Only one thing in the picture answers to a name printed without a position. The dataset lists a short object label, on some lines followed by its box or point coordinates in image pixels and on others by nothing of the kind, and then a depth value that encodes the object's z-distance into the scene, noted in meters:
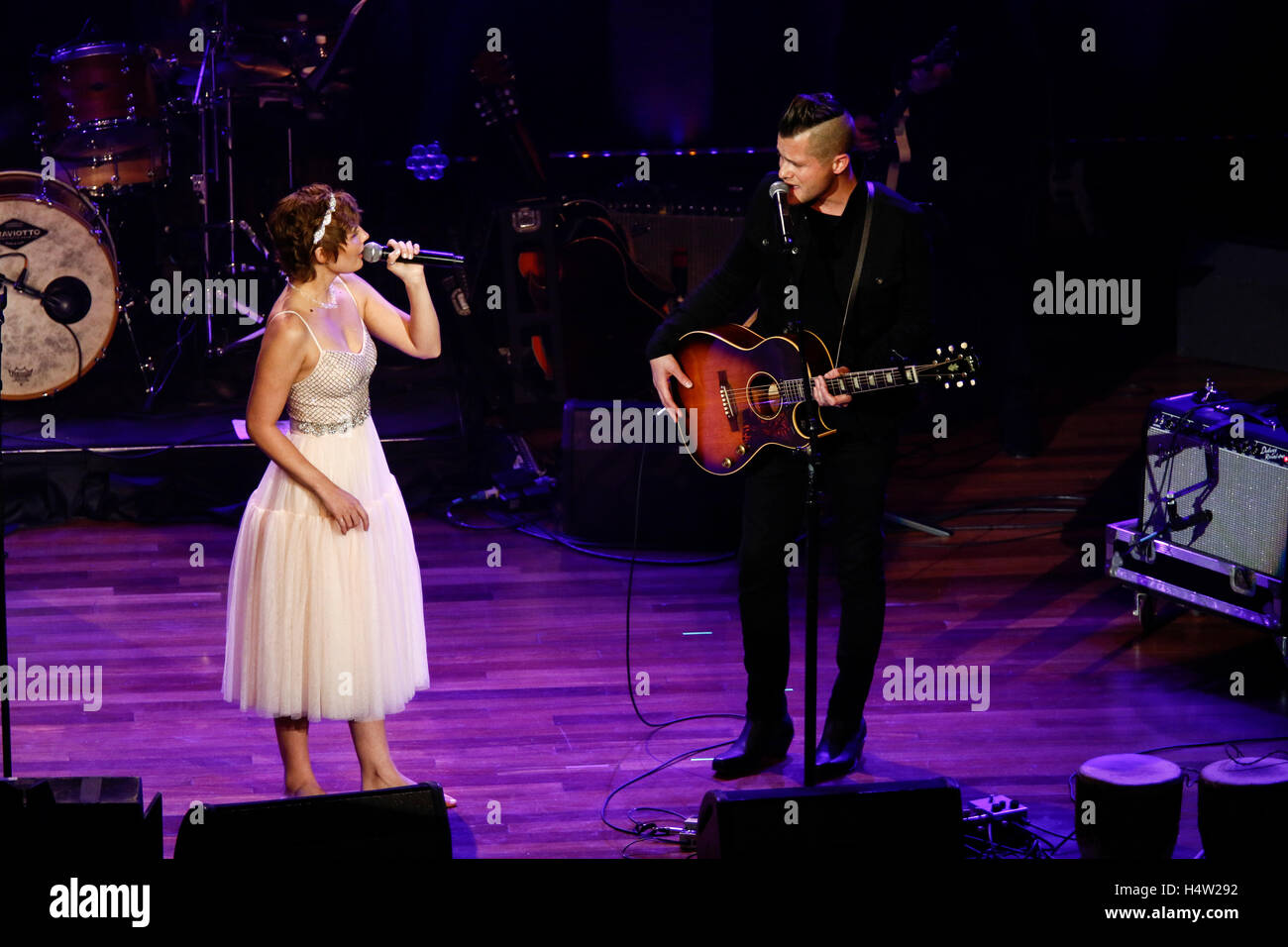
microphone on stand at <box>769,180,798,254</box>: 8.34
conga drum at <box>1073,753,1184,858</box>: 8.51
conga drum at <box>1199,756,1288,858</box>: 8.10
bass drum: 16.45
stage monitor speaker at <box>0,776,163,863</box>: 7.06
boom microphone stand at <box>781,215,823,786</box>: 8.27
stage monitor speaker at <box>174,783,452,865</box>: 7.12
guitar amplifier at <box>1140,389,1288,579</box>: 11.82
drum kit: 16.55
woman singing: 8.92
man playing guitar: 9.37
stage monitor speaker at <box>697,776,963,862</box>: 7.42
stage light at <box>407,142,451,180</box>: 16.94
